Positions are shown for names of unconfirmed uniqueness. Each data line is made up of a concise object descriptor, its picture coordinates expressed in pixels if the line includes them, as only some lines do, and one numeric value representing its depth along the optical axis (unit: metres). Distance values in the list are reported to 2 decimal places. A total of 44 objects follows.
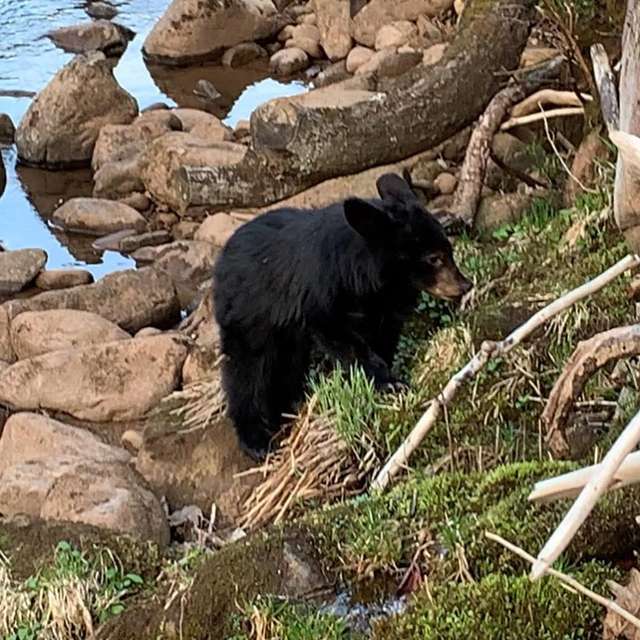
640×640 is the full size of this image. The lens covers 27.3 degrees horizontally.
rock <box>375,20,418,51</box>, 13.36
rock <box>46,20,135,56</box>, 15.64
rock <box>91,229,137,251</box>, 10.36
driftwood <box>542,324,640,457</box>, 2.94
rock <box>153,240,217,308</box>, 9.40
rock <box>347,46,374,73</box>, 13.70
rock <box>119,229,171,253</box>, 10.20
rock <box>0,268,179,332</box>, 8.61
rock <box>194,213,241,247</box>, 9.61
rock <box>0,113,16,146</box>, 12.84
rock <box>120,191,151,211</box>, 10.84
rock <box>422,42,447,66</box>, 11.57
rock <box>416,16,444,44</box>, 13.04
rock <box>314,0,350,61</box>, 14.34
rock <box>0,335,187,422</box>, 6.90
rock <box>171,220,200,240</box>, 10.15
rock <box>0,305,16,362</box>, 8.18
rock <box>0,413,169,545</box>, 4.87
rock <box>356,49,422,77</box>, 12.10
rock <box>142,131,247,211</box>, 9.40
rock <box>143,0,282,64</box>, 14.93
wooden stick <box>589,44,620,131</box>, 4.09
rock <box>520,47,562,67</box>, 7.94
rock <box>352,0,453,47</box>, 13.67
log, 7.54
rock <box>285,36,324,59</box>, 14.67
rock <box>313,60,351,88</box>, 13.47
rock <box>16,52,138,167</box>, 12.19
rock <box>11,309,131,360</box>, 7.99
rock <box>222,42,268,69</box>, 14.85
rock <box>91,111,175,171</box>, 11.84
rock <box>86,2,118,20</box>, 17.05
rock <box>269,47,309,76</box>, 14.38
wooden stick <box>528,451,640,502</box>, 2.13
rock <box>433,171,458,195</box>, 8.06
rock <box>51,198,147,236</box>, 10.57
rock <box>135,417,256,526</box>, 5.45
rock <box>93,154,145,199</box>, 11.16
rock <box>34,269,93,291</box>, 9.60
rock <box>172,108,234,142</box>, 11.98
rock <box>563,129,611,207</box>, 6.50
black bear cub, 5.00
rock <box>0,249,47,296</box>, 9.58
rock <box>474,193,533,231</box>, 6.92
